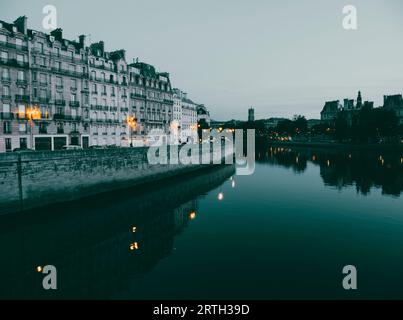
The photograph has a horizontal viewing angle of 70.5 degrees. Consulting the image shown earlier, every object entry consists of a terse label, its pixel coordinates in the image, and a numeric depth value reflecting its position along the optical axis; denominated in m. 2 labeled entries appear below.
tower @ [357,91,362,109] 147.62
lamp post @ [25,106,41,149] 43.35
